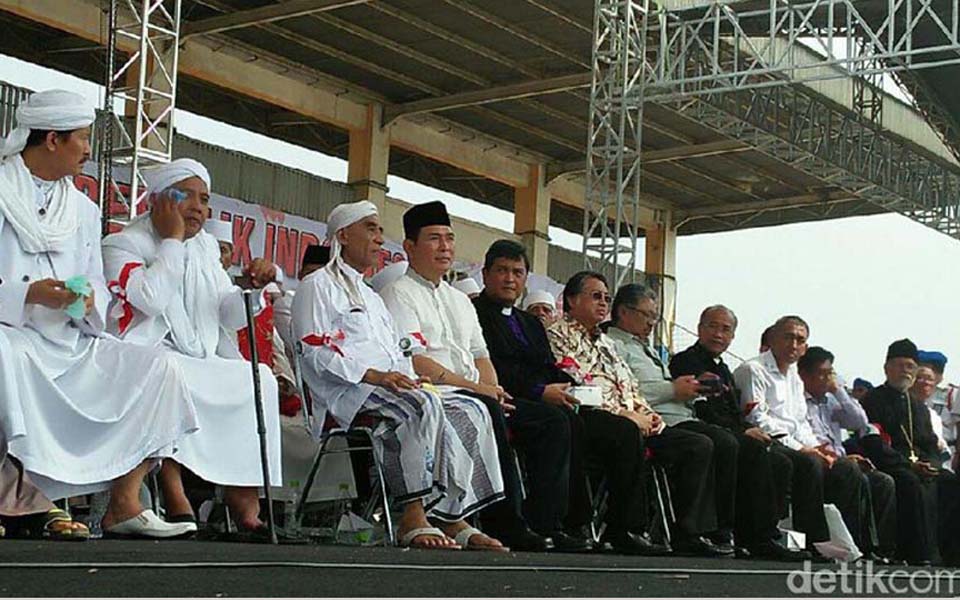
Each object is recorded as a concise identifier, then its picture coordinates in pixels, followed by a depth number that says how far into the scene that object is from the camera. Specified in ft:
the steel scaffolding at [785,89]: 47.29
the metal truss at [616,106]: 47.01
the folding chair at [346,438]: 18.06
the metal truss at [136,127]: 40.86
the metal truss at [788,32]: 45.91
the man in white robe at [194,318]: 16.58
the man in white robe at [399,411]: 18.08
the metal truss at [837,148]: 62.23
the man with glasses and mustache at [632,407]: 21.81
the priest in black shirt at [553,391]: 20.65
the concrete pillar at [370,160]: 69.56
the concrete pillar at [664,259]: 88.53
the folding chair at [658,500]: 21.56
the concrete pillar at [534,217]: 78.64
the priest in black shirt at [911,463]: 27.86
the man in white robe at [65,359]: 14.82
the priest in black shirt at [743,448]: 23.07
